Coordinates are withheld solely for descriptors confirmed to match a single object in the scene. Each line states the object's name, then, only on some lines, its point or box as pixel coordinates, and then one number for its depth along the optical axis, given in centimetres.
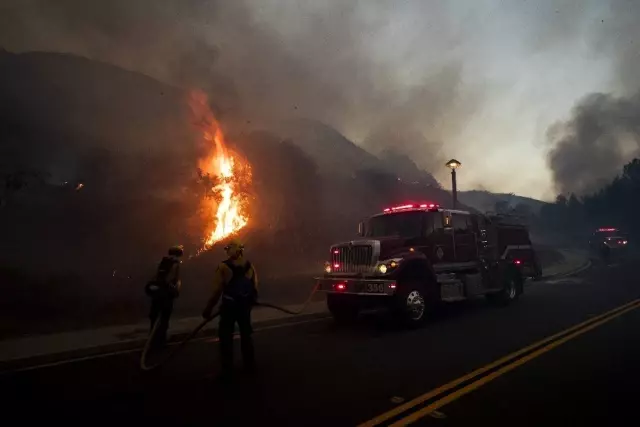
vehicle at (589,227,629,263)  3534
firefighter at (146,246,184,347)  727
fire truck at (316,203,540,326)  888
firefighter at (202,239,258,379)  572
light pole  1769
